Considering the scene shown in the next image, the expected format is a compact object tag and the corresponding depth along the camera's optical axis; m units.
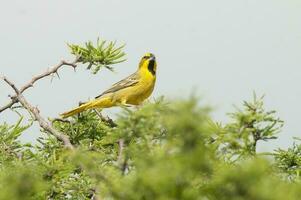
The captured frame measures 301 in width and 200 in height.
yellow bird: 15.53
